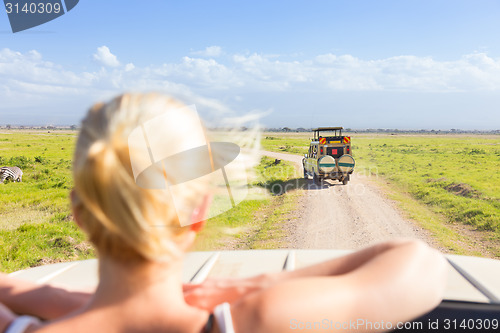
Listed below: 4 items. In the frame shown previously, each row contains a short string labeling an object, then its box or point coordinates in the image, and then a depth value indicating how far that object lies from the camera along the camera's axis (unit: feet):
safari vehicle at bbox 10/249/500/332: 4.49
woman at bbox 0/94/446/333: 2.32
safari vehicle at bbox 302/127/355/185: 52.26
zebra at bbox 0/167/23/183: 58.00
